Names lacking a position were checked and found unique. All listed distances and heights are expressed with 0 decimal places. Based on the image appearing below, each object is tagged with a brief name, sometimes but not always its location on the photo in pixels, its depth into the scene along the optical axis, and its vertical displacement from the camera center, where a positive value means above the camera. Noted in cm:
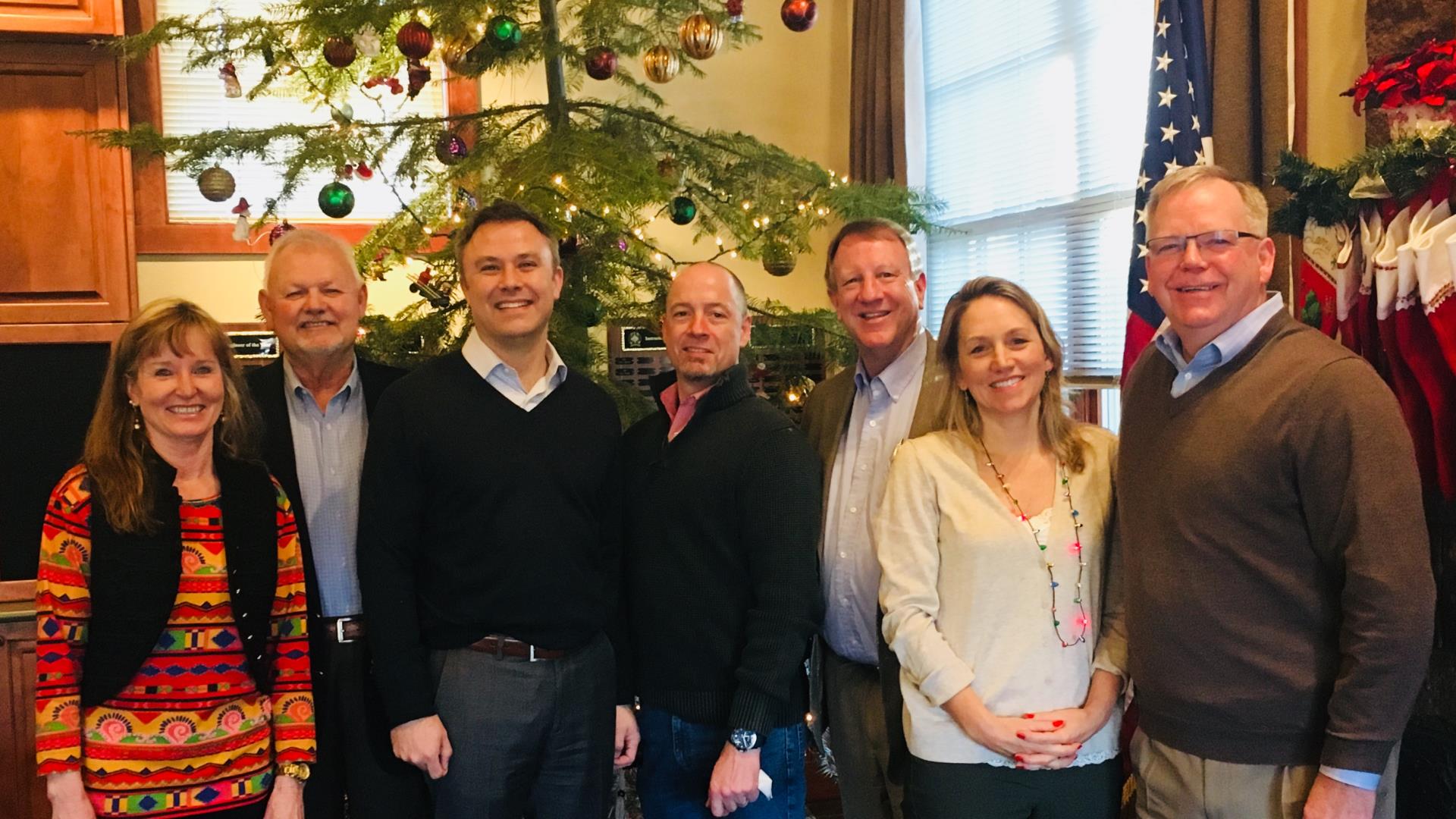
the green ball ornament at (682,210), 260 +43
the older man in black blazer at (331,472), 195 -16
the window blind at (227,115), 353 +97
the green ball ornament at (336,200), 254 +47
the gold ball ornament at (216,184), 248 +51
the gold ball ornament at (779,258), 270 +32
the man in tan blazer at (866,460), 195 -17
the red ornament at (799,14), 242 +86
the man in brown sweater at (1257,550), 139 -27
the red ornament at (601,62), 244 +76
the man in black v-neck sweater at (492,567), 182 -32
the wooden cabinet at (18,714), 301 -93
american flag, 254 +63
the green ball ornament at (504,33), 224 +77
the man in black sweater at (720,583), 181 -37
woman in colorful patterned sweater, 164 -35
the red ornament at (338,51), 232 +77
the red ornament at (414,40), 224 +76
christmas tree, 235 +58
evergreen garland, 156 +30
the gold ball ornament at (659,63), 255 +79
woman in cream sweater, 167 -37
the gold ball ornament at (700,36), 241 +81
